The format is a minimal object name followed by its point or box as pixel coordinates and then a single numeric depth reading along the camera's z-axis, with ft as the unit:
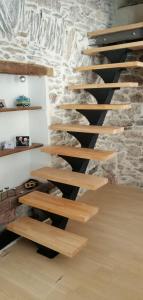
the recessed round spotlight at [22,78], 8.89
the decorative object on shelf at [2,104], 8.04
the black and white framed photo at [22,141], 9.02
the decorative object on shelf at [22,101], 8.71
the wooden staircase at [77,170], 7.39
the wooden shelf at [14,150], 8.07
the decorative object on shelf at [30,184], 9.34
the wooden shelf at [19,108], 7.75
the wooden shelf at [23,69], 7.78
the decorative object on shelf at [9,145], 8.55
